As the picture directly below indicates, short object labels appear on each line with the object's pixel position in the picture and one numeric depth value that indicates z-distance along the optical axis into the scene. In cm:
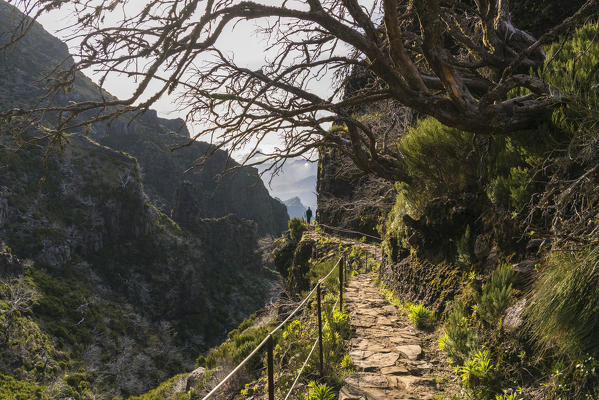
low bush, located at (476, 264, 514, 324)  352
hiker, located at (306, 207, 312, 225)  3155
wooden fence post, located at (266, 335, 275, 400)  255
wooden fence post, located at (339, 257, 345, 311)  639
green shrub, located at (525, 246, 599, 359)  238
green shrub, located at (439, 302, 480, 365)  375
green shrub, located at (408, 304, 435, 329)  559
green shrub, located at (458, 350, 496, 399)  317
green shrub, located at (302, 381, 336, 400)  370
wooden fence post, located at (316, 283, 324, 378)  430
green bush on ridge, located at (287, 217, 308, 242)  2369
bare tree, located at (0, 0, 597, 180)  351
